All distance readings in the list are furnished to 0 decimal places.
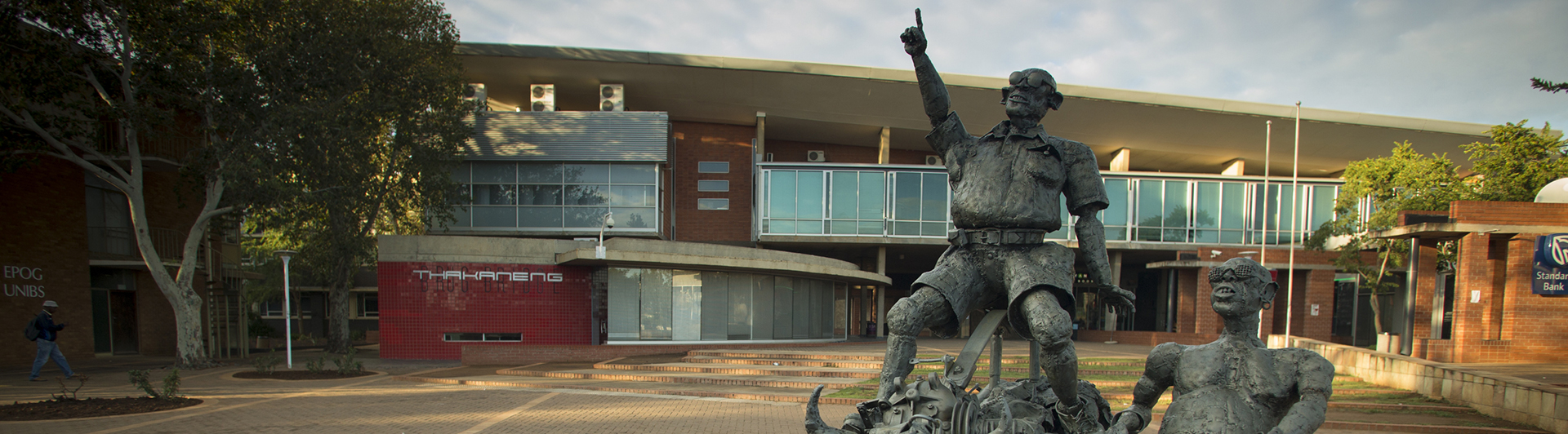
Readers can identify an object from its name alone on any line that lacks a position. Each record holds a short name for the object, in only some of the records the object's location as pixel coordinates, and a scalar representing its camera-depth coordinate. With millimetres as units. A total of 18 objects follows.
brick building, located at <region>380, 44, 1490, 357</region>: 26438
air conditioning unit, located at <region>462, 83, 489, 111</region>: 24438
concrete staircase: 12531
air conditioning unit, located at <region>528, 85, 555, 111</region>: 27703
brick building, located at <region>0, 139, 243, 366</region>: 17609
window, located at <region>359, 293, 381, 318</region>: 39906
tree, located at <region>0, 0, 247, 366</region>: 13391
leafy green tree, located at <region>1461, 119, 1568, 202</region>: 18344
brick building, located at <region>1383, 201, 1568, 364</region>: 13461
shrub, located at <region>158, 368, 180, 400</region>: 9648
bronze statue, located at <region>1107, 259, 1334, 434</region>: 2512
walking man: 12344
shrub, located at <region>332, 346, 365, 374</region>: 14461
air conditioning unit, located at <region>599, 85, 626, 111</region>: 27578
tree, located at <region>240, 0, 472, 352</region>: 16312
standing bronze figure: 3832
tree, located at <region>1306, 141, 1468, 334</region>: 21203
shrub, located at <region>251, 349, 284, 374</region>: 14258
